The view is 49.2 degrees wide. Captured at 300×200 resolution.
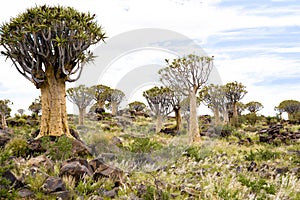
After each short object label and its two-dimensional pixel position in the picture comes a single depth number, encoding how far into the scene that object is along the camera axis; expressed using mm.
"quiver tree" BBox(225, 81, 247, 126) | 43156
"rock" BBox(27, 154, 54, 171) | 8211
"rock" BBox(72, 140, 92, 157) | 12359
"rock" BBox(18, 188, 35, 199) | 6415
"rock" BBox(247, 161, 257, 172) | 11397
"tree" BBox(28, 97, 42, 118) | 53991
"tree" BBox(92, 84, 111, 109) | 54138
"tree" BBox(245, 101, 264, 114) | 65625
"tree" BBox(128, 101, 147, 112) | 66544
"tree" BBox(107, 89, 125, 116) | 55406
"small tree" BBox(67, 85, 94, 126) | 38688
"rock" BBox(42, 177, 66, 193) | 6667
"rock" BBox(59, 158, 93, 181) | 7512
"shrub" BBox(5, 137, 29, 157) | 11953
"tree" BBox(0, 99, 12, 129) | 29812
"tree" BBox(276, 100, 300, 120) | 57712
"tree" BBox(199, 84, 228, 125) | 41719
